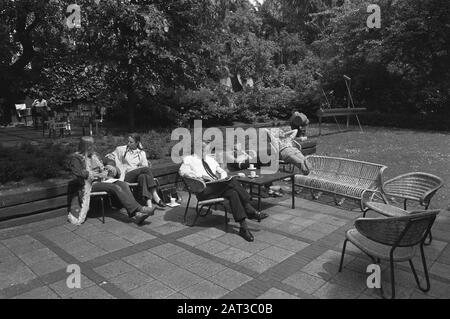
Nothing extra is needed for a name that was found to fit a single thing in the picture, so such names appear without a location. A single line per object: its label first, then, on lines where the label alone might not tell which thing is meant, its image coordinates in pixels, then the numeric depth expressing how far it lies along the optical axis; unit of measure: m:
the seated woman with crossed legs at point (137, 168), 6.49
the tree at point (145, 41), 10.89
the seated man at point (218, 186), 5.24
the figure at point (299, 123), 10.69
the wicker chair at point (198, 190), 5.52
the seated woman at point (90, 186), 5.74
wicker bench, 6.27
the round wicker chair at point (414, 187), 5.06
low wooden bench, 5.62
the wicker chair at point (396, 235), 3.55
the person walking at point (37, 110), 18.35
